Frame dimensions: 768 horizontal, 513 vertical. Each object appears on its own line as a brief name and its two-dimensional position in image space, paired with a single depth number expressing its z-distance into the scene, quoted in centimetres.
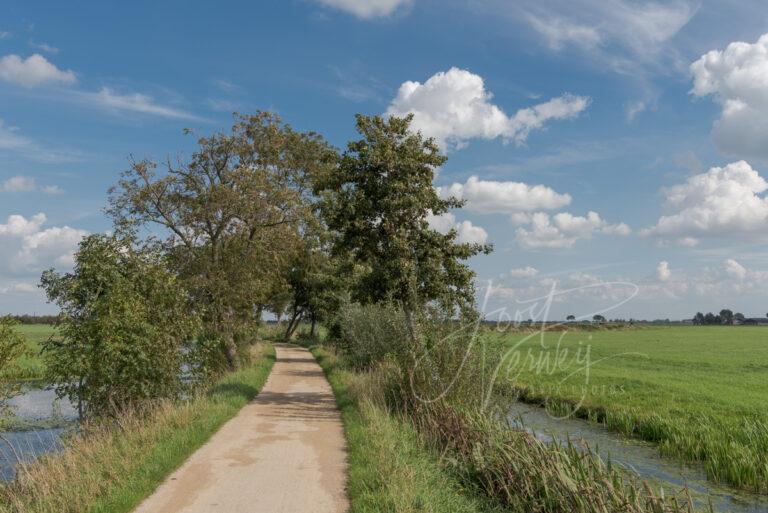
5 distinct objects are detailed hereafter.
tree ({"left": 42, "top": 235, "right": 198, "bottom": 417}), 1434
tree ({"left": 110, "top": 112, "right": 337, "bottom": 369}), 2730
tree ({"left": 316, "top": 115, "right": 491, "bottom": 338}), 1889
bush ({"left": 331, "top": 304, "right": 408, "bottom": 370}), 1502
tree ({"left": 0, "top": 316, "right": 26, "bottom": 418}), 1084
